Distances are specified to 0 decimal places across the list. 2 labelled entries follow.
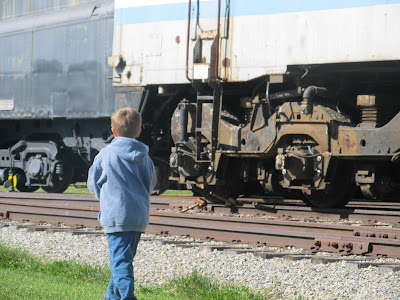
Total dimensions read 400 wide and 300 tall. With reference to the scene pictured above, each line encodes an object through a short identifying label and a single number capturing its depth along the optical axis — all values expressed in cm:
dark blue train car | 2321
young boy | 825
